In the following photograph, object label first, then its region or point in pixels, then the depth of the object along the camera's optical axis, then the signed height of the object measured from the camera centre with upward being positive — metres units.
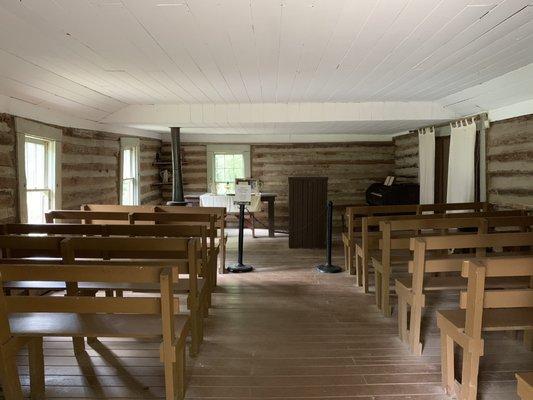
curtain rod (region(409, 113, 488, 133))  6.30 +1.00
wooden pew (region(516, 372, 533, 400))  1.81 -0.89
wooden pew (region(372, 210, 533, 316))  4.05 -0.50
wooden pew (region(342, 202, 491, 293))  5.51 -0.42
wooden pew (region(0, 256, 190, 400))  2.30 -0.88
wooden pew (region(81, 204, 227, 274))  5.79 -0.41
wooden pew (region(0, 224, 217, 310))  3.92 -0.49
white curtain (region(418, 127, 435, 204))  8.09 +0.30
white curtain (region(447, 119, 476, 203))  6.54 +0.31
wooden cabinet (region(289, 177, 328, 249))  8.10 -0.60
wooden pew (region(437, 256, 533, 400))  2.45 -0.85
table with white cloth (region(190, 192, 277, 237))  9.26 -0.47
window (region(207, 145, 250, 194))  11.39 +0.42
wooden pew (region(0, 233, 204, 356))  3.03 -0.66
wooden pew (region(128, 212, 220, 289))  4.85 -0.46
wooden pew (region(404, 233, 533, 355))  3.19 -0.71
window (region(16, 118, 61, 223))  5.22 +0.14
